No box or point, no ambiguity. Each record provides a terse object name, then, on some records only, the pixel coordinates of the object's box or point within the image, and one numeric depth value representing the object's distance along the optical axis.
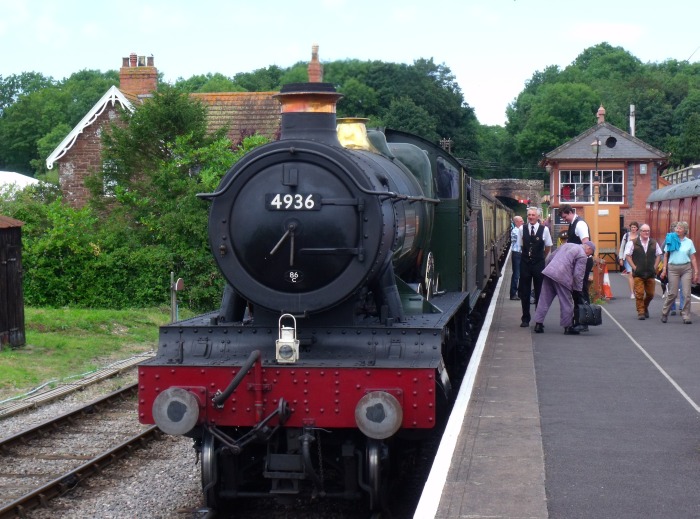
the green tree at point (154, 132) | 22.94
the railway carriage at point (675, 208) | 21.70
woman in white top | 14.91
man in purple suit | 11.86
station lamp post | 16.91
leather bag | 11.95
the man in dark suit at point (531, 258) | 12.95
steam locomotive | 6.19
